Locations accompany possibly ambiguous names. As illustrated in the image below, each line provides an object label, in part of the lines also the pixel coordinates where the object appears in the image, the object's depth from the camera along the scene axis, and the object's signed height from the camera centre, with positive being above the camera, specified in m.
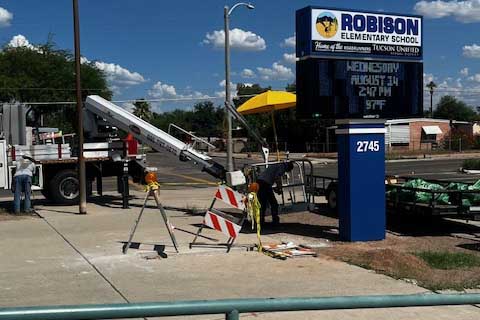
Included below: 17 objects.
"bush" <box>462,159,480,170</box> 32.50 -1.67
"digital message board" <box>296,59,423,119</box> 10.70 +0.82
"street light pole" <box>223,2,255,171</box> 29.60 +4.27
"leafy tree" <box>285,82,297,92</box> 70.65 +5.67
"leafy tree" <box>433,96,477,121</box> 105.94 +3.99
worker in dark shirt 12.63 -1.01
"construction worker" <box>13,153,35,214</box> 15.34 -0.98
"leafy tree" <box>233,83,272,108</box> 97.30 +8.36
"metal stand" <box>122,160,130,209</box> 16.59 -1.41
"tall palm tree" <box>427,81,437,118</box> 105.80 +8.15
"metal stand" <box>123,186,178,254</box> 10.12 -1.25
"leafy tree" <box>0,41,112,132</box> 46.80 +5.00
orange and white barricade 10.08 -1.32
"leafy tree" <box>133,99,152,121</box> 107.00 +5.93
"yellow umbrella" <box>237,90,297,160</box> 15.05 +0.84
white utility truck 16.30 -0.29
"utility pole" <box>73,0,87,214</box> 15.39 +0.59
